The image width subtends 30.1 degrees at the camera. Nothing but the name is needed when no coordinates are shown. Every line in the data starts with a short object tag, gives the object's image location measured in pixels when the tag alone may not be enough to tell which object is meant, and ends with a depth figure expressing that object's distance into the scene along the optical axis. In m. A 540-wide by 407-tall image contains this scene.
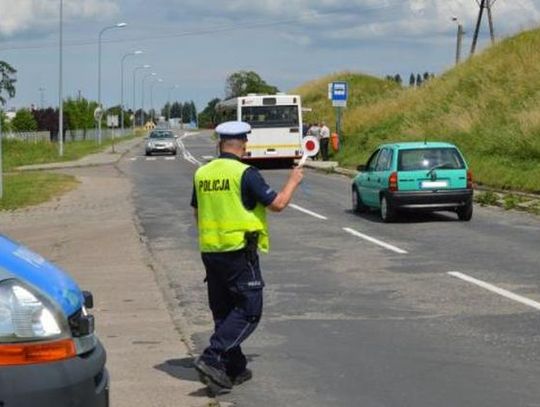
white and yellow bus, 40.41
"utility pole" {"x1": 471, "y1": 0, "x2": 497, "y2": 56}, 51.31
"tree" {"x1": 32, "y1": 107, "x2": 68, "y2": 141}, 101.92
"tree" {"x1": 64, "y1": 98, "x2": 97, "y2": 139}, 103.56
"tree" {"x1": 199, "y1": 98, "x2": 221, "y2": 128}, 178.86
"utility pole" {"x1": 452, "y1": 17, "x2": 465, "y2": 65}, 60.09
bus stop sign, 42.75
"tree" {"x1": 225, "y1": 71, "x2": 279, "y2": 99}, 124.31
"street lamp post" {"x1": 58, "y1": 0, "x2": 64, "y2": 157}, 53.69
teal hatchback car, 18.67
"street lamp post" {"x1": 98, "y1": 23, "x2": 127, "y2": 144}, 72.65
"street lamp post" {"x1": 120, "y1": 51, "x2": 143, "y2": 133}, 100.28
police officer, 6.47
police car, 3.93
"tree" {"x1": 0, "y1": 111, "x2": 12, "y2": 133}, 64.88
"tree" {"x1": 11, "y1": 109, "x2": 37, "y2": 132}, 94.06
